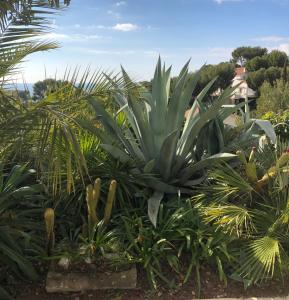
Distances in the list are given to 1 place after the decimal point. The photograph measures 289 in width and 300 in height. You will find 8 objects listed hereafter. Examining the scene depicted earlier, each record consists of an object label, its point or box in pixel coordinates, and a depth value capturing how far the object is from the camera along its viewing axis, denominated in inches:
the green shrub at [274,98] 420.0
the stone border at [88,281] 84.9
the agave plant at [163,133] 115.4
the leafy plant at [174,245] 89.8
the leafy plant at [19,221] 88.0
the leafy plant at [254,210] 87.5
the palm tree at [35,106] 71.6
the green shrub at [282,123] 172.9
